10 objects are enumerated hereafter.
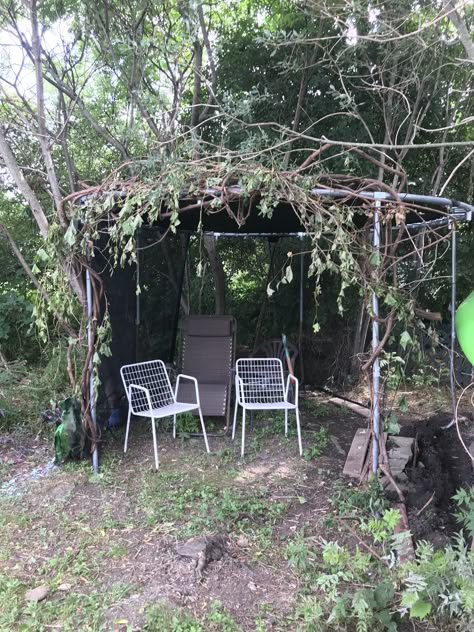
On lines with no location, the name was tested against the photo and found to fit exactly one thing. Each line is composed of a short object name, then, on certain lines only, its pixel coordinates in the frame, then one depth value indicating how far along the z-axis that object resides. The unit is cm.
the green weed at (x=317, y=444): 403
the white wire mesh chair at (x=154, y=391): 397
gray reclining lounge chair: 491
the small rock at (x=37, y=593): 228
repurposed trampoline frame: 295
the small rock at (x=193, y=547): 255
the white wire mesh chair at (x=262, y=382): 435
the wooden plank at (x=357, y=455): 357
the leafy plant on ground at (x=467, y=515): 232
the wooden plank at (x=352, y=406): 535
